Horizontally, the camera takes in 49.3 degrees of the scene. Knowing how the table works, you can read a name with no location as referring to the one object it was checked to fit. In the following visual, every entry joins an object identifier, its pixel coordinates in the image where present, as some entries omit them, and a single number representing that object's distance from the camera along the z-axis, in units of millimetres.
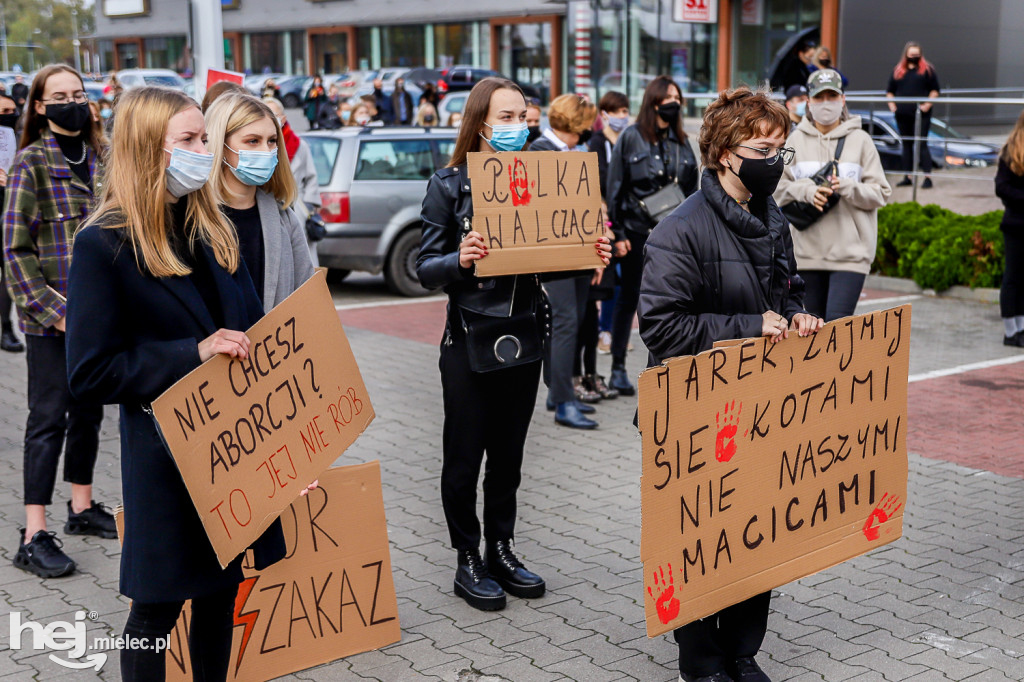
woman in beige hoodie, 6344
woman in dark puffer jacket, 3547
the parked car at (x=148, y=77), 42559
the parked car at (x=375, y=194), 12070
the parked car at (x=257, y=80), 47019
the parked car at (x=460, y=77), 39781
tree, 88062
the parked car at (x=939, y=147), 15914
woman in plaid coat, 4820
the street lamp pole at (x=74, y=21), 85169
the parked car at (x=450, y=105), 29828
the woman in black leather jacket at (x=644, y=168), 7456
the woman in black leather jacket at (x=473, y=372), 4289
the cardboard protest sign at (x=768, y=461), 3270
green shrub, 11484
